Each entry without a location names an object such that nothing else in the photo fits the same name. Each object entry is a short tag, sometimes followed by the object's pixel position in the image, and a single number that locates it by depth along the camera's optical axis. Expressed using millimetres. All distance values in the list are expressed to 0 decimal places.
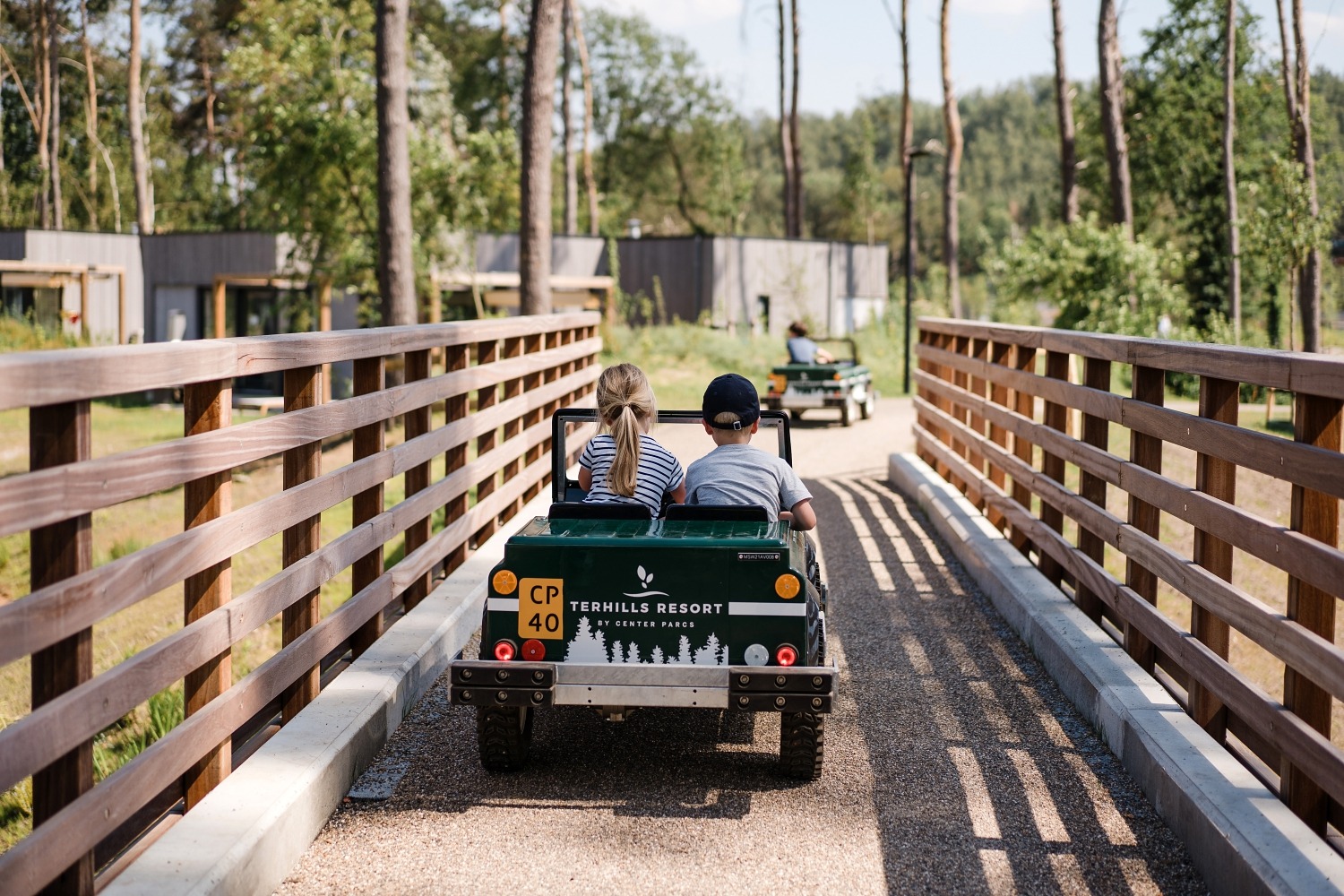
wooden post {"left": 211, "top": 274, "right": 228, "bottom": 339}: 33562
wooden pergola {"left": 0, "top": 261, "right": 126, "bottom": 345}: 38312
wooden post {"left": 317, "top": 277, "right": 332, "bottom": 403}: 28266
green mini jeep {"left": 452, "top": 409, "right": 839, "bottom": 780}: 4641
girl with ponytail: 5367
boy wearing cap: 5371
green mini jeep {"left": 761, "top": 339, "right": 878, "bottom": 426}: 19797
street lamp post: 29000
